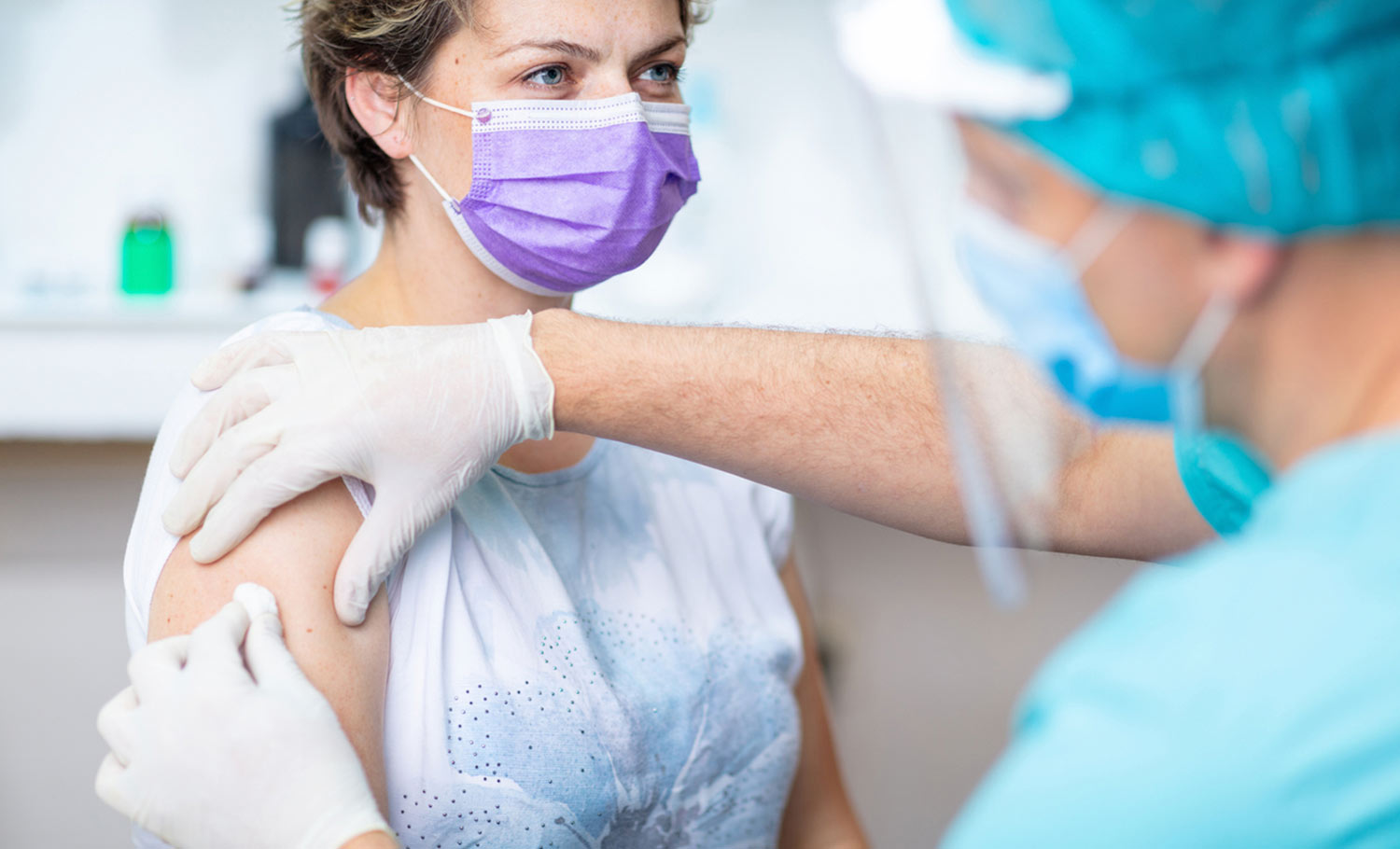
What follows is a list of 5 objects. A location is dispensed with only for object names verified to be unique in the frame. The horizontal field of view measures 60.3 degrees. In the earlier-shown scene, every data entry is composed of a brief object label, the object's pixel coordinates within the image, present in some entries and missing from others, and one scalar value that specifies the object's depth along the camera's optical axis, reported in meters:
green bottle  2.38
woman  1.10
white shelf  2.14
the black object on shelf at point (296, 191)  2.56
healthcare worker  0.58
